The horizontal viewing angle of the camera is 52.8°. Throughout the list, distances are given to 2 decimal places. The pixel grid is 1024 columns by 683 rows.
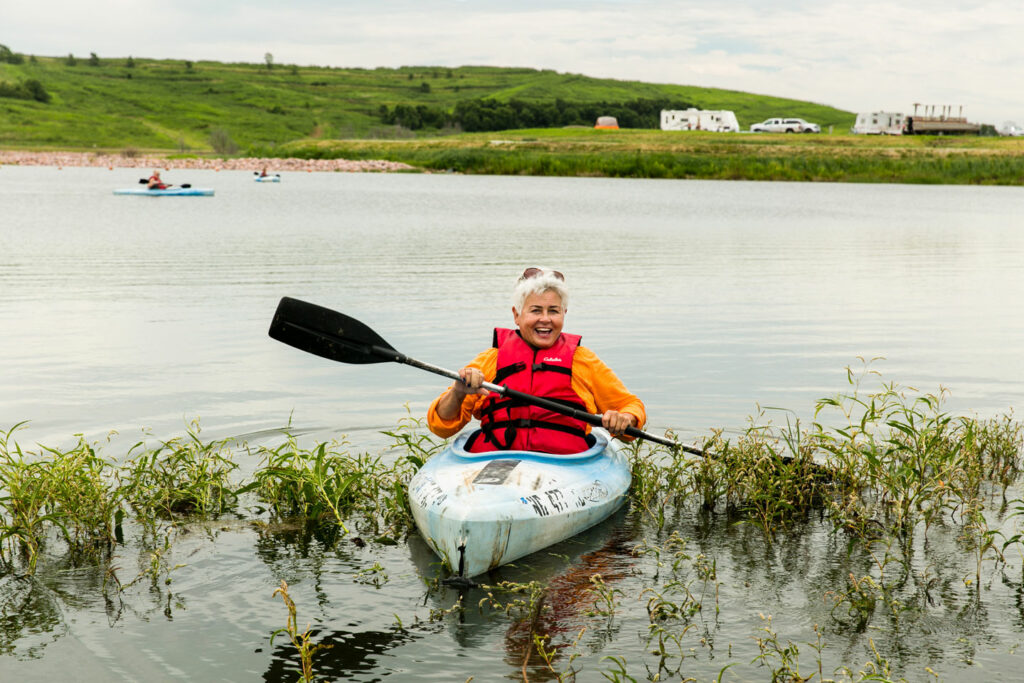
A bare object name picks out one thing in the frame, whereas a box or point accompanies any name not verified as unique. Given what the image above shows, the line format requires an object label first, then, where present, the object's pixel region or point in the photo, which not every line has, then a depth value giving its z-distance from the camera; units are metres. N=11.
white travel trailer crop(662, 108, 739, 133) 120.06
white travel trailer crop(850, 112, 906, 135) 107.38
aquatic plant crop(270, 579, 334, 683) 4.90
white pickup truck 107.75
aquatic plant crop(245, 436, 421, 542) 7.41
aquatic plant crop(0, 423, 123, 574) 6.63
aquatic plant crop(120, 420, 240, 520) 7.48
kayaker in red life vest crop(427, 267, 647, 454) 7.36
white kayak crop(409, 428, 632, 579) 6.32
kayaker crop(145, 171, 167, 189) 42.24
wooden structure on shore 96.31
